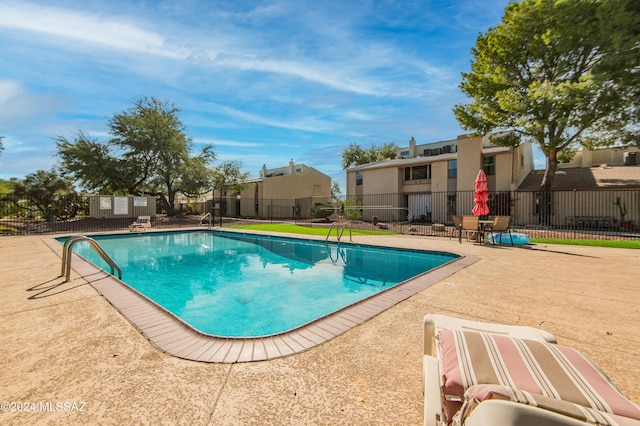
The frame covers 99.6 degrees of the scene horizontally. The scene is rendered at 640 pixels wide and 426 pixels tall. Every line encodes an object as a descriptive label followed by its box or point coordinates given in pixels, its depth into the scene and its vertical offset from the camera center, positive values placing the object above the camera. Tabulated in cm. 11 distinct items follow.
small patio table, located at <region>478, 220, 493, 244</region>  1023 -94
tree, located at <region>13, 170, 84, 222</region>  2089 +120
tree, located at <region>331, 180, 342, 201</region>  5468 +379
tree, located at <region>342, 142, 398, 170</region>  3947 +803
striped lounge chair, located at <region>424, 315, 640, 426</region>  93 -79
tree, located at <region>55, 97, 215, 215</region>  2269 +456
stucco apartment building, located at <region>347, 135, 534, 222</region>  1900 +235
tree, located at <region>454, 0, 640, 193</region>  1305 +739
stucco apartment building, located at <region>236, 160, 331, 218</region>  2983 +160
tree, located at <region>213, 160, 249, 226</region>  2839 +334
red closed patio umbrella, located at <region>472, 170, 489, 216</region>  1042 +28
